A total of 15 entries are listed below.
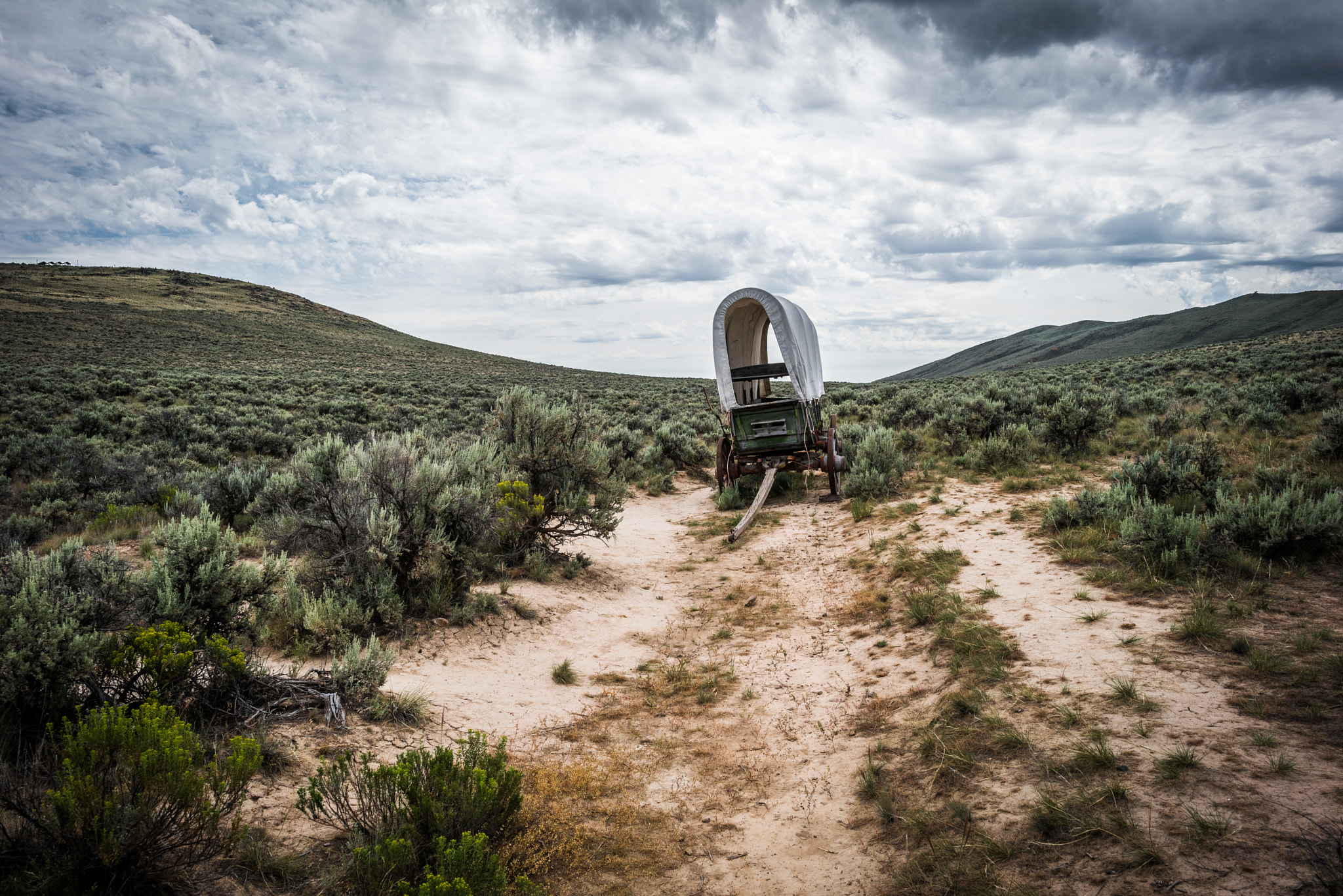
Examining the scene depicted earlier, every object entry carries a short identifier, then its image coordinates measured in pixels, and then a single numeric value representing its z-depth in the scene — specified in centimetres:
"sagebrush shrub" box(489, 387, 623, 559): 820
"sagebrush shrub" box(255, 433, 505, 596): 555
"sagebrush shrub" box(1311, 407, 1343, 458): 769
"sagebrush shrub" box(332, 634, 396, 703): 400
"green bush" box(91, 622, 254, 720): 314
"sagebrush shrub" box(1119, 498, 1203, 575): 504
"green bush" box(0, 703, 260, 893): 211
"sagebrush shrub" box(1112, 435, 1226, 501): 681
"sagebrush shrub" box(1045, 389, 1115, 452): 1124
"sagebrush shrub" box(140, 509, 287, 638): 383
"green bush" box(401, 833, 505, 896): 217
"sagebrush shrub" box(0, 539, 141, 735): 287
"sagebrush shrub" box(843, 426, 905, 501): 1057
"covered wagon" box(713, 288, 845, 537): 1077
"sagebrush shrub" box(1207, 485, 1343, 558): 477
